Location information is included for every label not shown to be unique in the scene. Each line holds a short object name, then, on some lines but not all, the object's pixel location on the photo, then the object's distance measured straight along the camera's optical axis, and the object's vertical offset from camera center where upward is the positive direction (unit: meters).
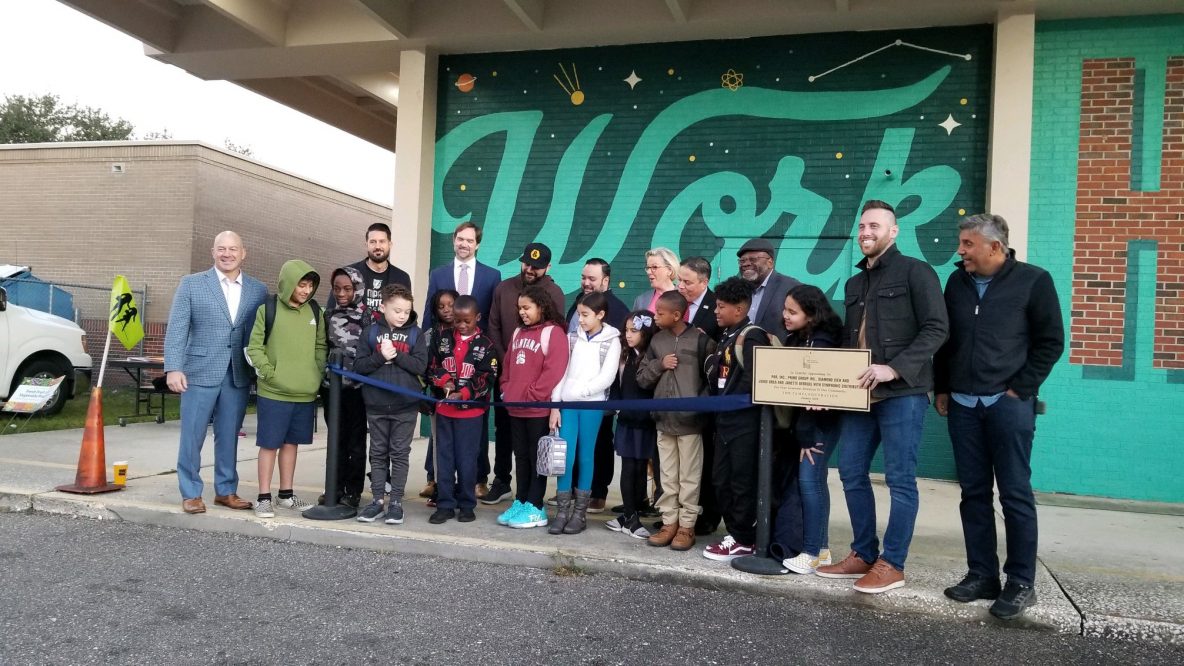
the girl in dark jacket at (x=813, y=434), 4.64 -0.52
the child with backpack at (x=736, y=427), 4.88 -0.53
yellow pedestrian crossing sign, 6.75 -0.01
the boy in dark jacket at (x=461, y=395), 5.64 -0.46
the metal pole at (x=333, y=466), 5.71 -1.01
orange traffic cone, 6.21 -1.11
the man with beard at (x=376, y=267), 6.17 +0.45
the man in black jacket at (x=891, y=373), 4.28 -0.14
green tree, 30.77 +7.61
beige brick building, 16.09 +2.15
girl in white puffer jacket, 5.48 -0.39
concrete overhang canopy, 8.09 +3.41
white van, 10.87 -0.52
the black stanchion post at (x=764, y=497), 4.71 -0.92
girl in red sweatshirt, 5.55 -0.33
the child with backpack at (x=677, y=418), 5.12 -0.51
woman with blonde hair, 5.62 +0.48
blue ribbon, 4.76 -0.42
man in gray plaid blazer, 5.76 -0.30
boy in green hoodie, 5.73 -0.32
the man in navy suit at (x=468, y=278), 6.46 +0.41
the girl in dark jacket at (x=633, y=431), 5.42 -0.63
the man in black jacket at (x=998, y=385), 4.16 -0.18
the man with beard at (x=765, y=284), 5.41 +0.39
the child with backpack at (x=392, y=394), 5.62 -0.48
